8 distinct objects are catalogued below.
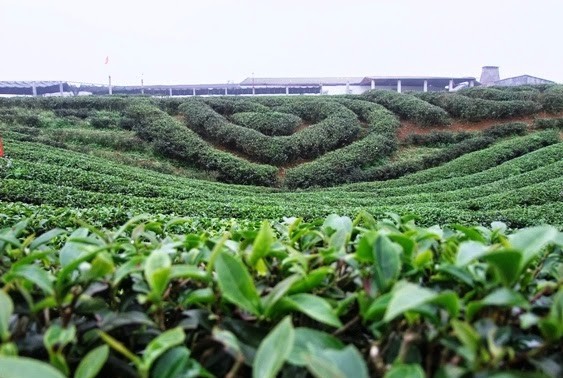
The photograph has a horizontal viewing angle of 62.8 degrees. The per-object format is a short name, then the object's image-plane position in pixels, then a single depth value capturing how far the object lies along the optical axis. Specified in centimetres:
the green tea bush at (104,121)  1756
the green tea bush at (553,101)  1808
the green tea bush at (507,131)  1712
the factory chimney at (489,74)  3800
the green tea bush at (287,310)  71
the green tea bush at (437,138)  1734
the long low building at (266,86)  3691
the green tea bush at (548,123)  1723
